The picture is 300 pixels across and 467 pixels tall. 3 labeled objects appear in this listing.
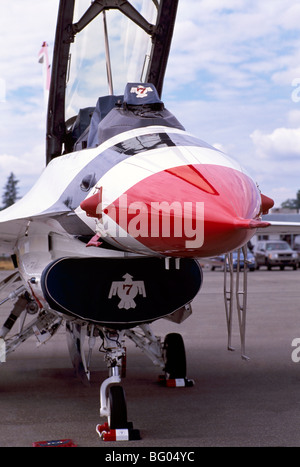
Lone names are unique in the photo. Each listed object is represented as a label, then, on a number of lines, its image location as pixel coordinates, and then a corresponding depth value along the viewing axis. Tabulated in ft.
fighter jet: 15.03
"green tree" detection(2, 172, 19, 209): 410.10
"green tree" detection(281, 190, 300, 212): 446.36
